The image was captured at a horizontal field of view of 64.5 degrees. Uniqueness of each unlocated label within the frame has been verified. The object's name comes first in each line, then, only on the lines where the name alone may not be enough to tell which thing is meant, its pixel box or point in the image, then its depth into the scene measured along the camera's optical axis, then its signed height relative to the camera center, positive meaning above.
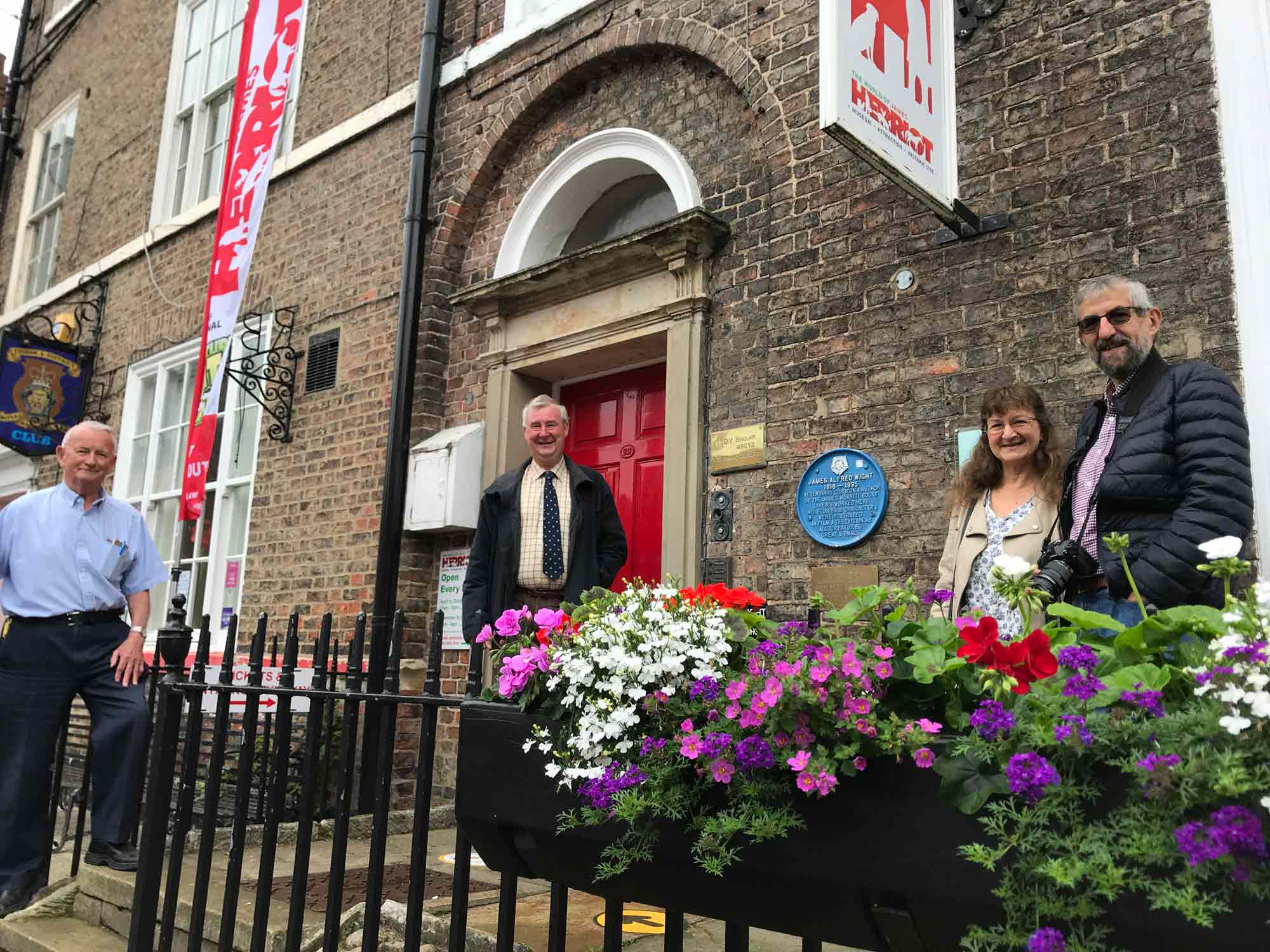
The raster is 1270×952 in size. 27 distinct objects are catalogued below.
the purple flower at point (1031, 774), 1.13 -0.13
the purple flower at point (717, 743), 1.41 -0.14
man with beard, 2.37 +0.49
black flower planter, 1.21 -0.29
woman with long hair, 2.89 +0.48
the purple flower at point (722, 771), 1.40 -0.17
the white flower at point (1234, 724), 1.03 -0.06
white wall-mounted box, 5.88 +0.91
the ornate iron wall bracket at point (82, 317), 9.65 +2.97
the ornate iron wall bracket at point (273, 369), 7.17 +1.89
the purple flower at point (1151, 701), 1.15 -0.05
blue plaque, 4.20 +0.64
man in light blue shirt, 3.55 -0.15
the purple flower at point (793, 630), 1.49 +0.03
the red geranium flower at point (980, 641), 1.29 +0.02
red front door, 5.52 +1.15
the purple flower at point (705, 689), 1.52 -0.07
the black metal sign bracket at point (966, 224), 4.04 +1.73
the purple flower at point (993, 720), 1.20 -0.08
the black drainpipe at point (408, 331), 6.02 +1.85
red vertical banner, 6.50 +2.97
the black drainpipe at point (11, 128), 11.93 +5.85
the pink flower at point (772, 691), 1.36 -0.06
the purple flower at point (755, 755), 1.38 -0.15
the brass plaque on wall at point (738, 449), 4.72 +0.93
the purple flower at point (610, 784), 1.50 -0.21
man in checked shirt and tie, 4.02 +0.43
